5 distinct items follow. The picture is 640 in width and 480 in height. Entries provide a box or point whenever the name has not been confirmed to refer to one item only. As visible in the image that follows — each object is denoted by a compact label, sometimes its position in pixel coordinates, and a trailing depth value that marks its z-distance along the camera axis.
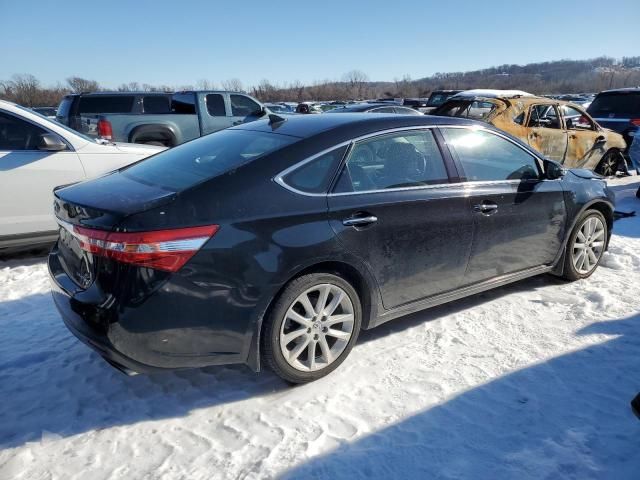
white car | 4.75
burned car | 8.28
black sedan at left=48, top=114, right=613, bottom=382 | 2.44
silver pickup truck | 9.45
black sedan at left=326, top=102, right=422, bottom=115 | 10.68
